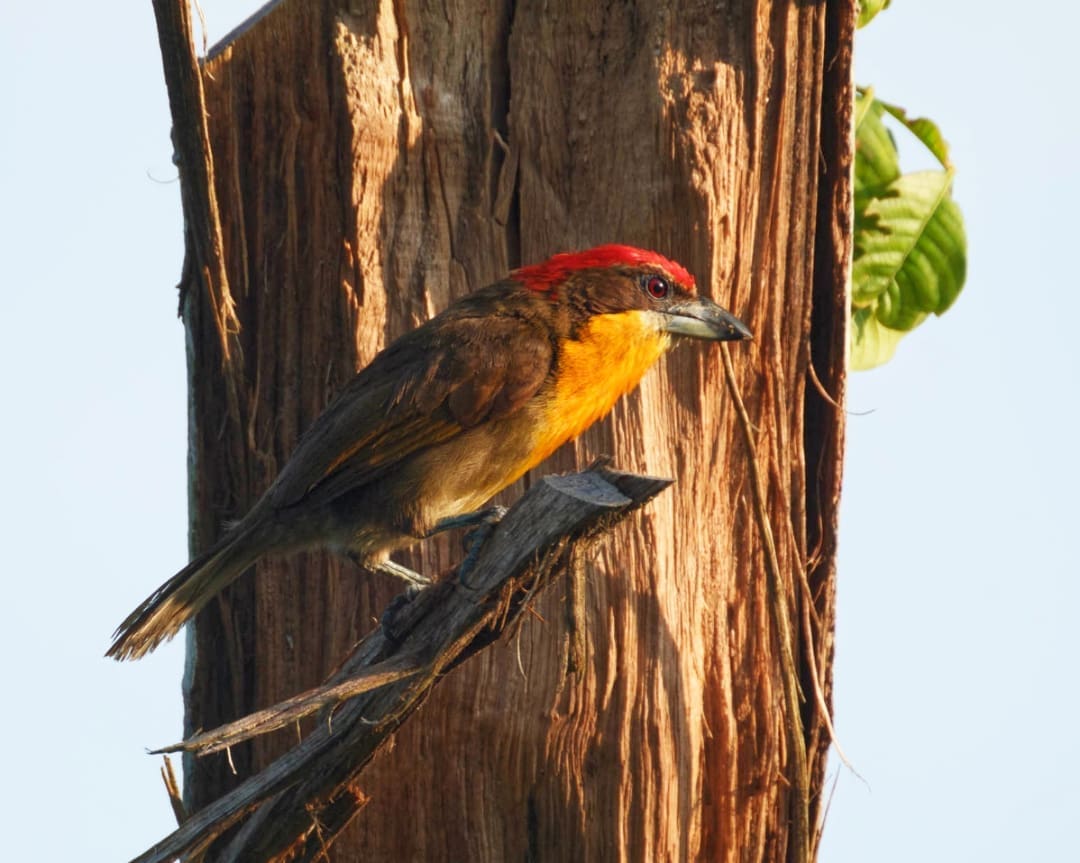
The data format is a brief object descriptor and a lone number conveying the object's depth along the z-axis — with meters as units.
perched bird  9.26
